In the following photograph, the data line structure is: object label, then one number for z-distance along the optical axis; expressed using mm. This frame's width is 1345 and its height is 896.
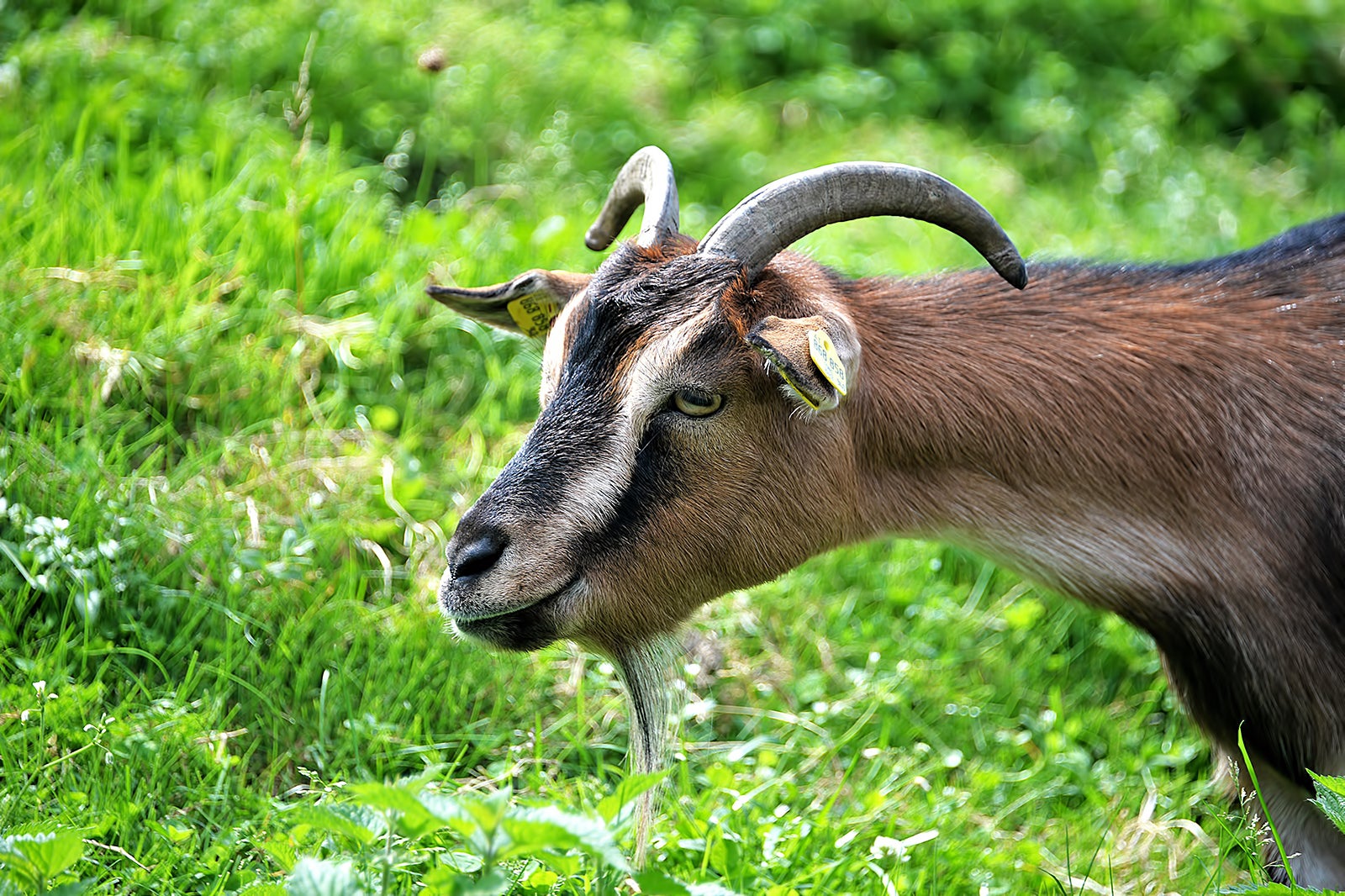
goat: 6410
